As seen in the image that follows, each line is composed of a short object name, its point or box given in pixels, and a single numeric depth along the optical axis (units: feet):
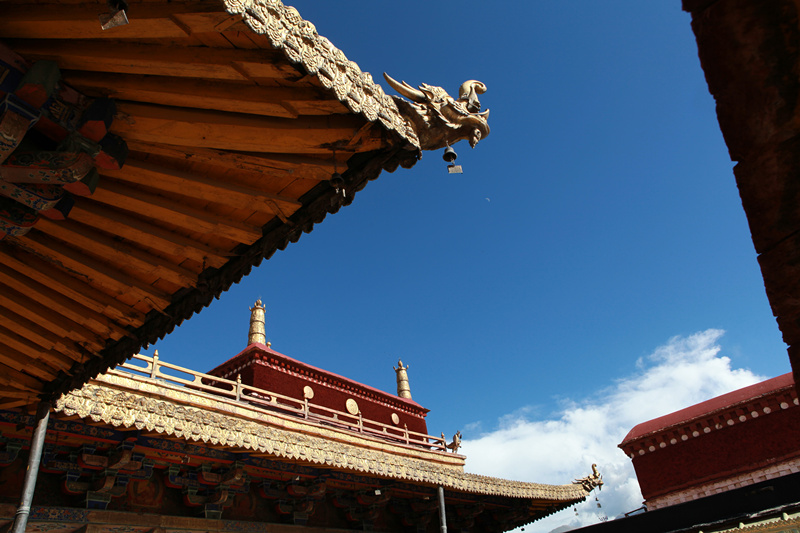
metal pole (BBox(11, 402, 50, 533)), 14.00
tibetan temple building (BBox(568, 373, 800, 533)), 45.24
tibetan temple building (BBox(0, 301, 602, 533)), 20.59
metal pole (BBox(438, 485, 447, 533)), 30.50
